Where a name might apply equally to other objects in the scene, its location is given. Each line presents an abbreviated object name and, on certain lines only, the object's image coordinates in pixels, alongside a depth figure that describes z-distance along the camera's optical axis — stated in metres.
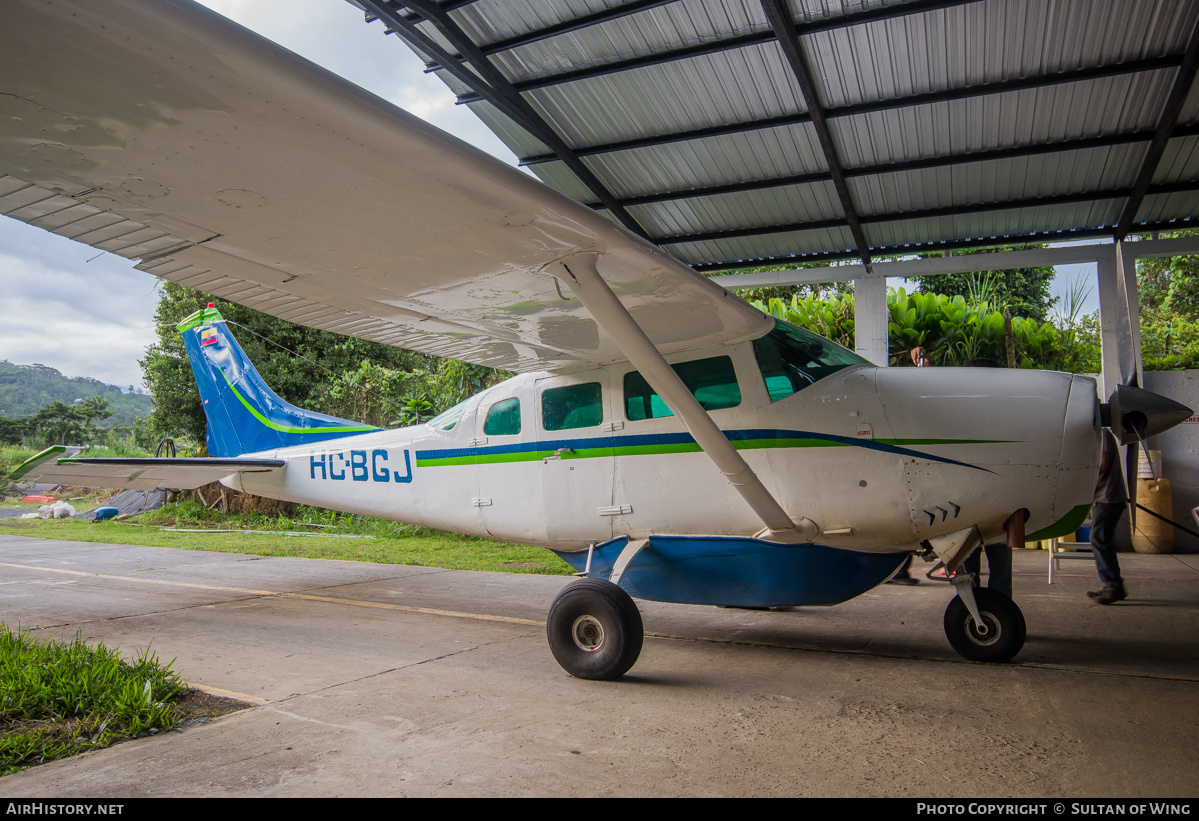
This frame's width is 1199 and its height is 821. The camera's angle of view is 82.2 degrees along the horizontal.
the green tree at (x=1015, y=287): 17.78
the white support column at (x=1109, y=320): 9.02
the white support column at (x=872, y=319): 9.65
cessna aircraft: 2.42
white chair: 7.51
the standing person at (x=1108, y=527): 5.98
